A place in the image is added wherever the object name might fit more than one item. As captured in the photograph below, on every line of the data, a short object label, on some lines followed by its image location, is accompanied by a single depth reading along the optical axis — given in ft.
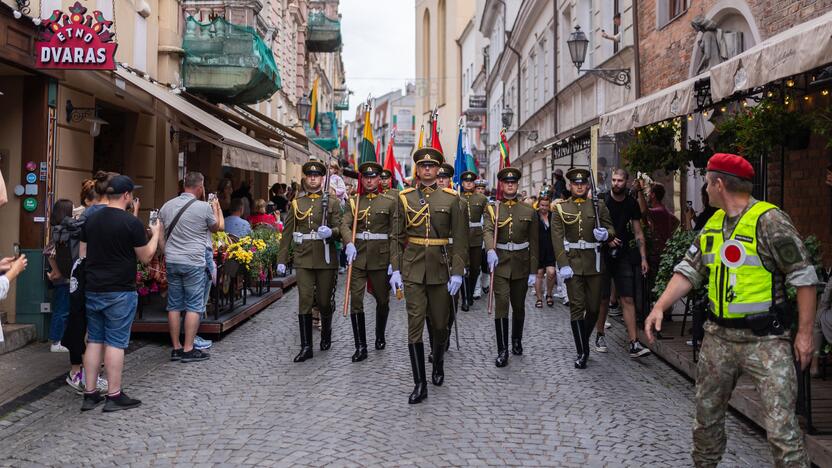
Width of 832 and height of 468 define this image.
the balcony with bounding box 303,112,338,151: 137.18
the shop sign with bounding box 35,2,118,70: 28.63
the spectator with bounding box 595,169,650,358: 27.58
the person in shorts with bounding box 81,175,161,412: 20.40
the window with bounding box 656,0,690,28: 49.52
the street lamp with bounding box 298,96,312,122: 92.84
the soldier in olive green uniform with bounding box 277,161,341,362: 27.40
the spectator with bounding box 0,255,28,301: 14.56
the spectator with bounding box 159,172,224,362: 26.71
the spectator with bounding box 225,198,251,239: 37.37
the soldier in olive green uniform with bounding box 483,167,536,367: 27.27
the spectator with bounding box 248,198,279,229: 47.04
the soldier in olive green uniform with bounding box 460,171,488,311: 38.17
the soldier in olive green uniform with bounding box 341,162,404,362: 27.99
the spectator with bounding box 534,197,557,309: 41.55
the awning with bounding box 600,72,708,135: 27.73
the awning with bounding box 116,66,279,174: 37.45
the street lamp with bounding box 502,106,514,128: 92.50
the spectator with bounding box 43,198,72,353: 25.57
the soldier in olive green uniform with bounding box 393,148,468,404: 22.20
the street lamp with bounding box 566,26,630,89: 51.57
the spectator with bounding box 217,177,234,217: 41.01
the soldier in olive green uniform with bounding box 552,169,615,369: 25.96
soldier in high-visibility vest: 13.09
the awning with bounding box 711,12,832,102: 18.44
